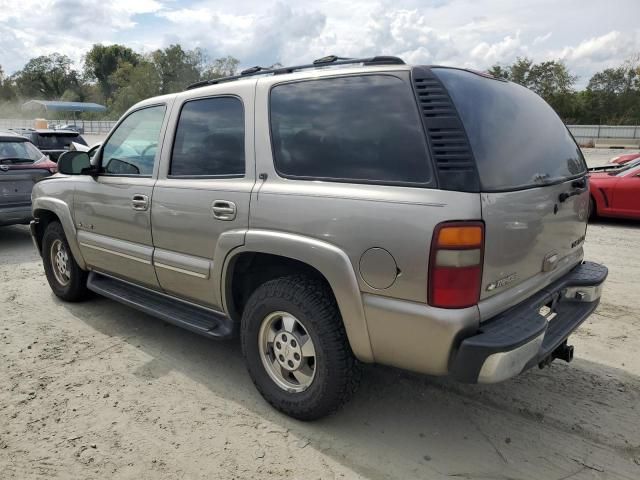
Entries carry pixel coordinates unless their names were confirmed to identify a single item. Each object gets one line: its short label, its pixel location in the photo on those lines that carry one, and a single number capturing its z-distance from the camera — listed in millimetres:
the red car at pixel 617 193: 8867
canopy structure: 57456
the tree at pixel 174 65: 58656
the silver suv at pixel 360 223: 2354
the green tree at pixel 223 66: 58406
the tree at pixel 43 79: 85062
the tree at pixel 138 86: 59344
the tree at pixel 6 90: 85062
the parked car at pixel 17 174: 7398
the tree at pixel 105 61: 86062
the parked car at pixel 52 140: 13500
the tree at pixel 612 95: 46938
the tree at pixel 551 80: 47312
